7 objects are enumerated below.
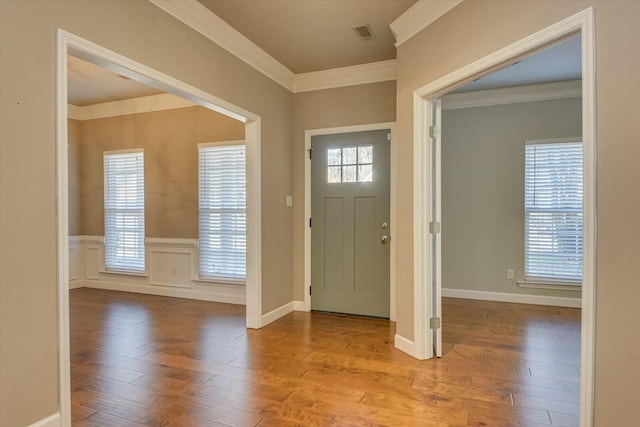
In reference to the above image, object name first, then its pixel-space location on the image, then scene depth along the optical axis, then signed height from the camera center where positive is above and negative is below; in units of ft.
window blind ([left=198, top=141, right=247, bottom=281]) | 15.85 -0.15
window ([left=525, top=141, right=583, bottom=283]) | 14.89 -0.14
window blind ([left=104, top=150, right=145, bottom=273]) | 18.04 -0.16
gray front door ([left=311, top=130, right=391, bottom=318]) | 13.42 -0.58
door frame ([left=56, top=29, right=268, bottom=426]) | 6.45 +1.81
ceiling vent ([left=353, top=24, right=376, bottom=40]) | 10.72 +5.29
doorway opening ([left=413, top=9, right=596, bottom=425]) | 5.39 +0.44
